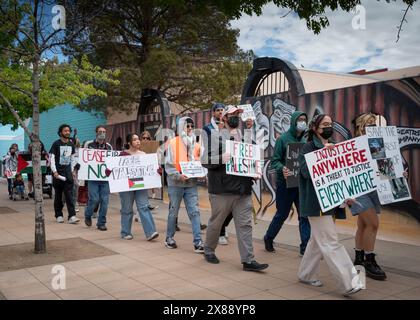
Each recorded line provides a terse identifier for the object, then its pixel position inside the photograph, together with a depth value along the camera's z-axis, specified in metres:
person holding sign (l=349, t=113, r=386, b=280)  5.19
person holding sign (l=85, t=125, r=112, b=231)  8.91
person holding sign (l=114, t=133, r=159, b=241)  7.48
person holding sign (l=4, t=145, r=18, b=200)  15.53
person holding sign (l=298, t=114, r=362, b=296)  4.45
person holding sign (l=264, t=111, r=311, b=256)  6.14
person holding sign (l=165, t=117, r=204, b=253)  6.75
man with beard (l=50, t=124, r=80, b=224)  9.21
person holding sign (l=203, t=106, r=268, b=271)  5.49
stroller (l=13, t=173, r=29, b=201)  14.99
